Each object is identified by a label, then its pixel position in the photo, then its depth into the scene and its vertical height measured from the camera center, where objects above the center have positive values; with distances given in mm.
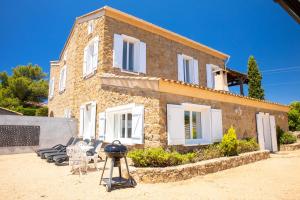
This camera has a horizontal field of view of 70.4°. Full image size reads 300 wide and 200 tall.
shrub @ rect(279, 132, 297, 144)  13362 -748
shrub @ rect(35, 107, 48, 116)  19656 +1421
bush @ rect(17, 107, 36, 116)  20977 +1611
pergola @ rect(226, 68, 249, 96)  16506 +4084
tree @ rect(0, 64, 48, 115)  24328 +4868
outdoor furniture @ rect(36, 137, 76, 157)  9374 -1004
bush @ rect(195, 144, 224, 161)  7391 -920
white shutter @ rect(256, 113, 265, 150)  11412 -161
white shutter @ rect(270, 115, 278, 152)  12415 -408
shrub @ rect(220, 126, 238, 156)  8002 -636
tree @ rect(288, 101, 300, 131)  17189 +567
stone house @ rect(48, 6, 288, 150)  7250 +1533
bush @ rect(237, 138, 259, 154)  9102 -822
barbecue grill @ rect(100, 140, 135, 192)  5094 -807
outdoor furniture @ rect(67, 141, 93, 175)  6641 -927
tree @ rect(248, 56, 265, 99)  18188 +3857
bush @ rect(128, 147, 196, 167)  6047 -873
